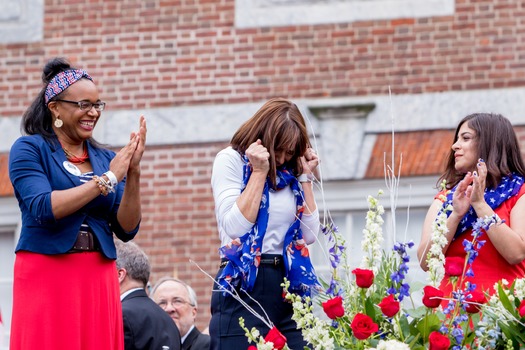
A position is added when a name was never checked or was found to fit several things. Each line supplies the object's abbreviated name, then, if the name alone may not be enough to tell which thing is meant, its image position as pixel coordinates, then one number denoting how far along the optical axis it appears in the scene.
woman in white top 8.73
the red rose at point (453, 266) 7.09
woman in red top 9.06
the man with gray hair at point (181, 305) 13.34
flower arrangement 6.92
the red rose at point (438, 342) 6.65
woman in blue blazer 8.29
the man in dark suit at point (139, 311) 11.44
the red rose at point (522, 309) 7.00
